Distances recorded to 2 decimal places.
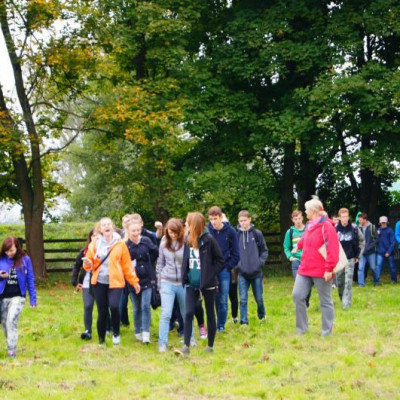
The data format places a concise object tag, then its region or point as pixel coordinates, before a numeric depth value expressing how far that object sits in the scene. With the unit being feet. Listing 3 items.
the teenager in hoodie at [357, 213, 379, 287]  64.69
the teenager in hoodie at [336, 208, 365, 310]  46.75
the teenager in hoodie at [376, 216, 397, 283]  66.13
